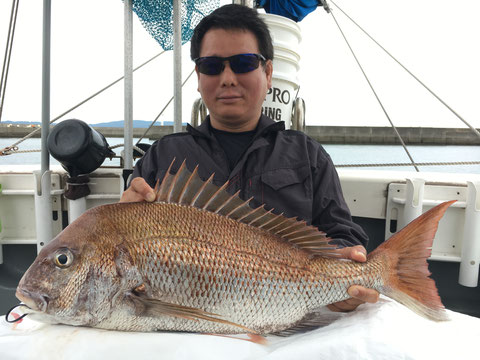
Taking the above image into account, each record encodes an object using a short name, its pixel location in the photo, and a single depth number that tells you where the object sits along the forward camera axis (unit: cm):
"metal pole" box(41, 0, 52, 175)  223
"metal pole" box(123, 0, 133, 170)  258
